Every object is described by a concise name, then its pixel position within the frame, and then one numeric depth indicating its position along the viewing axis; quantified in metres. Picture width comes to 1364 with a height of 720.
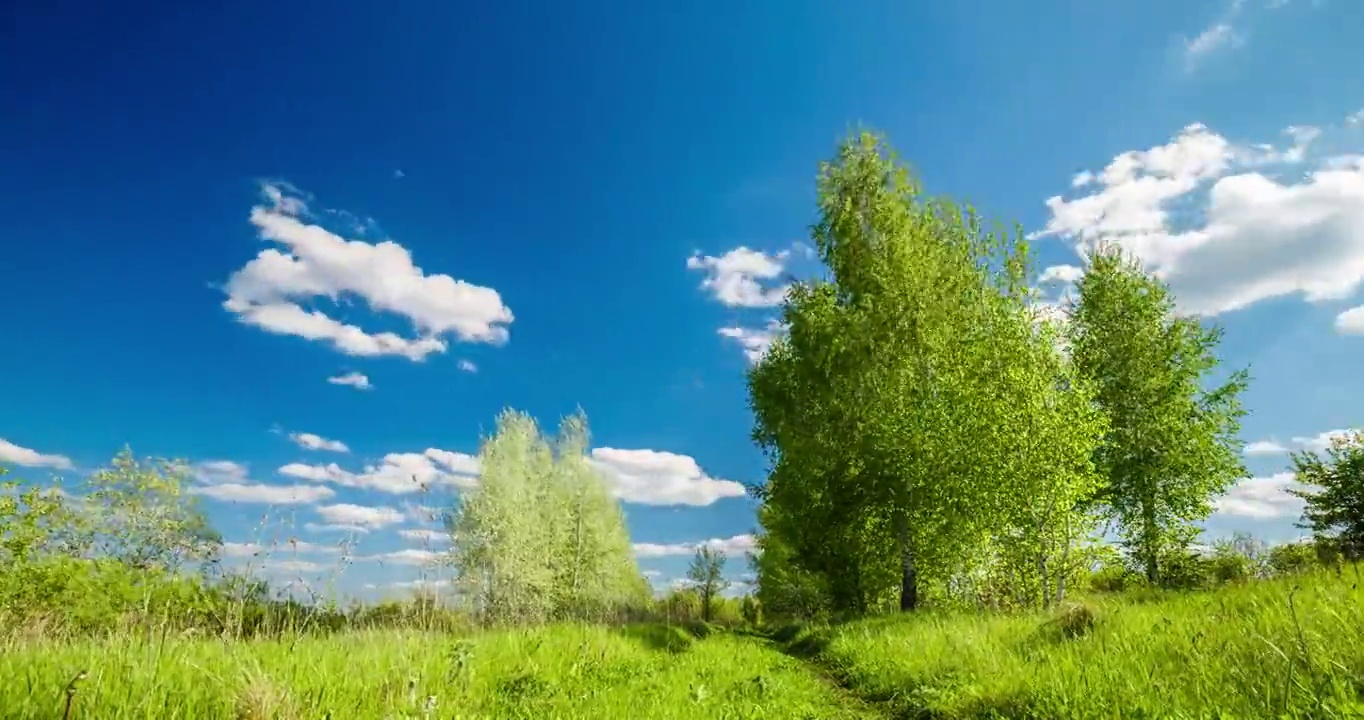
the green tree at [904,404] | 19.23
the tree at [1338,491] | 24.34
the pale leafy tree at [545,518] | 40.16
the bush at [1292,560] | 11.58
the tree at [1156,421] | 28.97
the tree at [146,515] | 15.86
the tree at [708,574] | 73.88
